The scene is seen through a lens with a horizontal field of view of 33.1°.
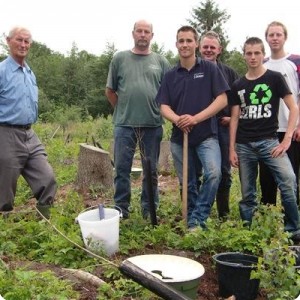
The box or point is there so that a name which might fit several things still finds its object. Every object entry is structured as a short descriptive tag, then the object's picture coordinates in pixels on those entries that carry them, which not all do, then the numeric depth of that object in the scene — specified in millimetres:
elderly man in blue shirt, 5152
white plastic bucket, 4355
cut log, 3750
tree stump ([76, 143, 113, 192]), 7590
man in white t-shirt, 4926
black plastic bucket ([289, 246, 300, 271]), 3939
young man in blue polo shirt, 4797
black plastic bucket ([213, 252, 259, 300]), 3680
